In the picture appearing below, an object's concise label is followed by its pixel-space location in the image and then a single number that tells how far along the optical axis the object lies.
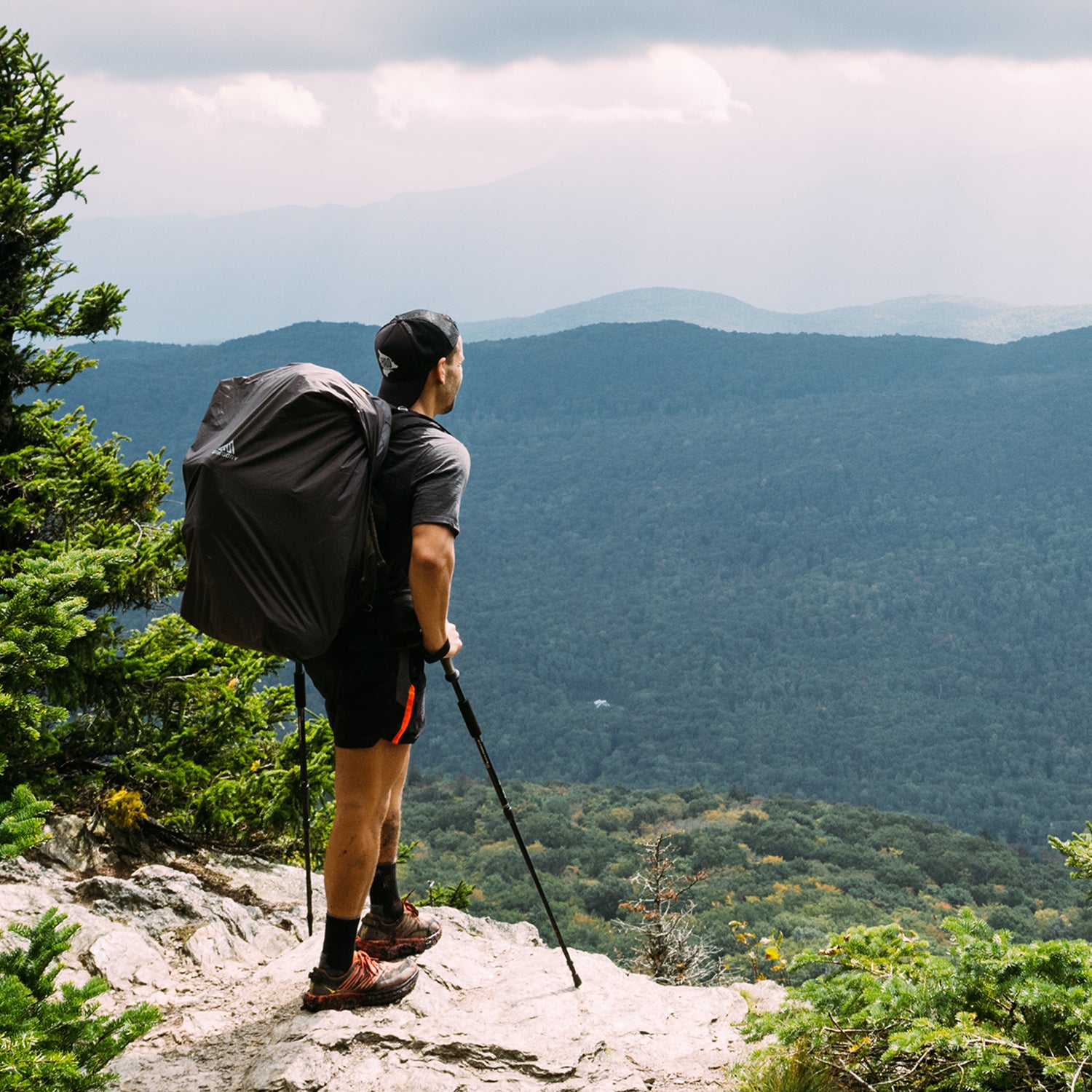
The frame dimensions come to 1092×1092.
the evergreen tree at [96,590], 5.65
